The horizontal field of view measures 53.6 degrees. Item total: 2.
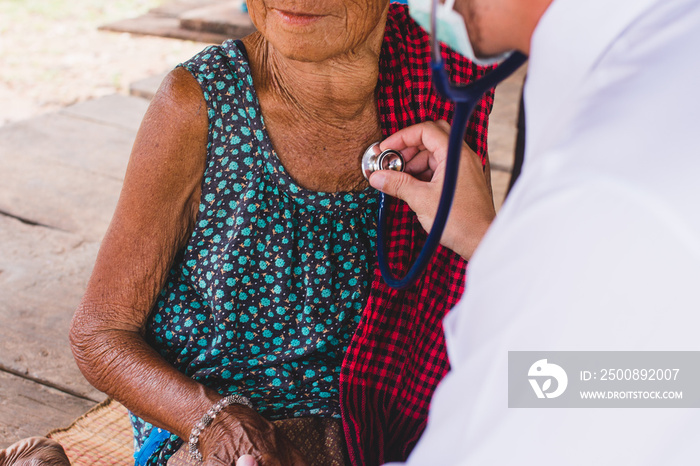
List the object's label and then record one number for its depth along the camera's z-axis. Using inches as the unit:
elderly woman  55.4
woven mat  73.4
